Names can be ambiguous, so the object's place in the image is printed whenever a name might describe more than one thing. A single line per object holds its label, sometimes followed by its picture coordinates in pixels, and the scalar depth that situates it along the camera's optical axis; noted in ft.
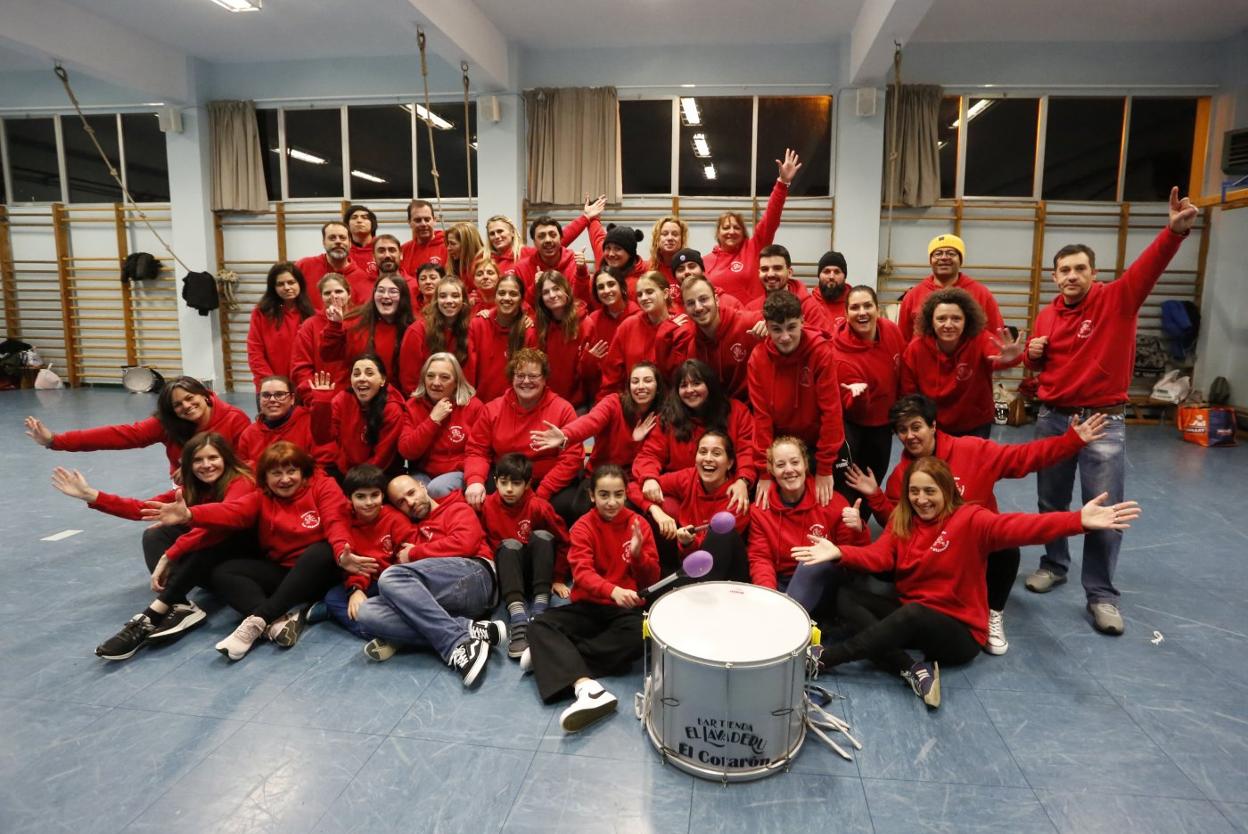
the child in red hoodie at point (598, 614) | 8.01
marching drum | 6.35
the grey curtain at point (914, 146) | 25.29
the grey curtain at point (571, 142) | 26.55
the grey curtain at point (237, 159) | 28.89
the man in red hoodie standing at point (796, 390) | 9.96
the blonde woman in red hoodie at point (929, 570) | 8.32
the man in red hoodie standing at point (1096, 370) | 9.91
